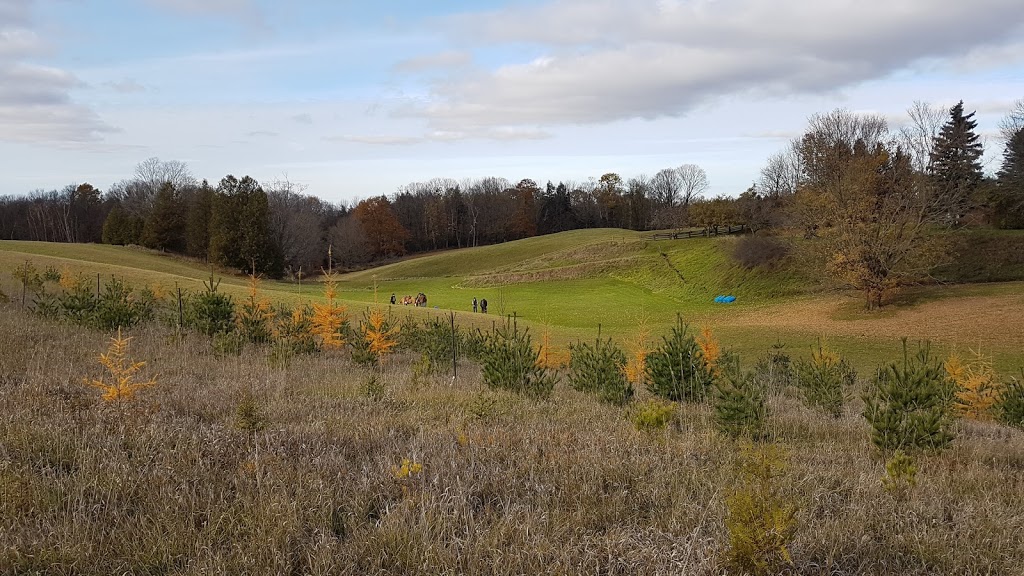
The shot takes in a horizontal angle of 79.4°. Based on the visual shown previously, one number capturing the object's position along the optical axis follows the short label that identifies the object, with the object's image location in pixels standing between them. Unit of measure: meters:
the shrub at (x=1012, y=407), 11.00
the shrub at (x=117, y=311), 12.52
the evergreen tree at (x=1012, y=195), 42.28
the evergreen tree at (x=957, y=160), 37.45
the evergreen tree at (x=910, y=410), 6.54
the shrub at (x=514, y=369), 9.37
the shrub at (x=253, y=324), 13.17
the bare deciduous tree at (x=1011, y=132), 49.94
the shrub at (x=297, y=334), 12.47
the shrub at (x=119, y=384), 6.40
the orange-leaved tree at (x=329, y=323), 14.27
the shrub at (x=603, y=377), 8.89
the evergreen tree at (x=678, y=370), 9.37
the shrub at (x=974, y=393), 12.94
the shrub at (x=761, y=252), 43.28
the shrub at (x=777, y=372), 14.35
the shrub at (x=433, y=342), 12.73
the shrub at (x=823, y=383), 9.95
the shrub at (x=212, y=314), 12.85
